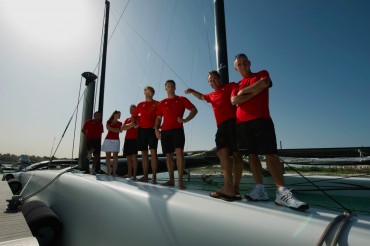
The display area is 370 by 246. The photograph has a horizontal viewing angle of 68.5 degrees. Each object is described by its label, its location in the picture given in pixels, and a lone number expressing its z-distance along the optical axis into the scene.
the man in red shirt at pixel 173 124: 3.38
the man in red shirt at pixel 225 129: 2.49
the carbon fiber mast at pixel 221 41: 4.15
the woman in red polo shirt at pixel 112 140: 5.61
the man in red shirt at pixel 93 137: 5.99
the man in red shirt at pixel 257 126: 2.19
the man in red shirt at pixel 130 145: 5.29
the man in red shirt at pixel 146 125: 4.17
